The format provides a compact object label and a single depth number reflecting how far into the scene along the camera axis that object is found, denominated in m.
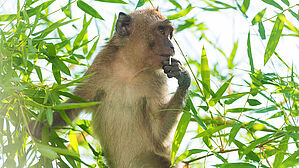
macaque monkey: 9.87
